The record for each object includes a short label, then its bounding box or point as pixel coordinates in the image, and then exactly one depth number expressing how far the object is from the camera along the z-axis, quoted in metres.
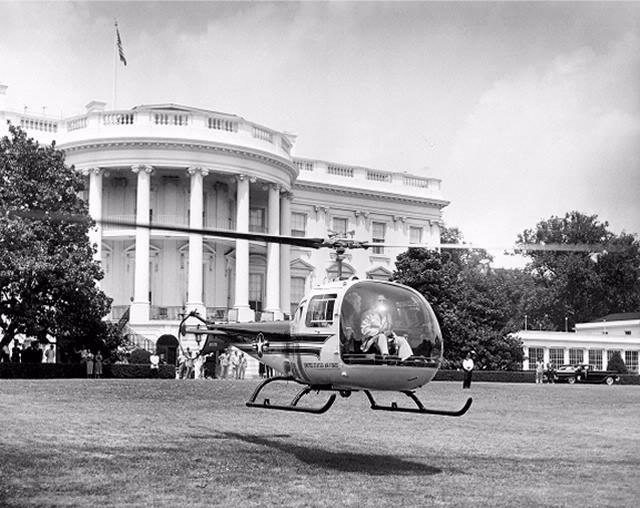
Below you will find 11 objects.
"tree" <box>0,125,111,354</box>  36.88
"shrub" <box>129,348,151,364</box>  44.97
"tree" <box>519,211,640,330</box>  96.62
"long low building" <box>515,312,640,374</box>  72.88
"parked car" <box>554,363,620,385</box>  63.47
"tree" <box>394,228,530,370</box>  56.06
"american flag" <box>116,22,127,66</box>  53.97
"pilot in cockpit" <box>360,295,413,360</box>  13.62
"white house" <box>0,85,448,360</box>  53.22
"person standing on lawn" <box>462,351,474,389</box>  36.03
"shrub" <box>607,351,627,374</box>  71.40
